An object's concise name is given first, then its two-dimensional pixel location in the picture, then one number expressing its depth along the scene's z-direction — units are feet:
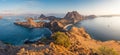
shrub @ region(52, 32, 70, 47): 70.10
